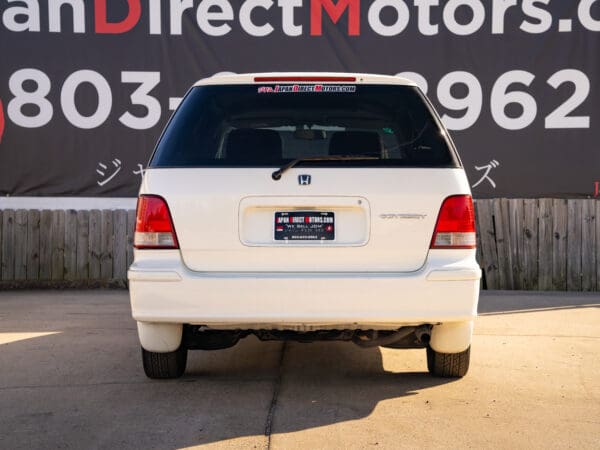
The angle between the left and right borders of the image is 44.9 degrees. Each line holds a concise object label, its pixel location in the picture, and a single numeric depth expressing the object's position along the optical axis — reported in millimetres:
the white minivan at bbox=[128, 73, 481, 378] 3750
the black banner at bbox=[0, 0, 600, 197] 9430
